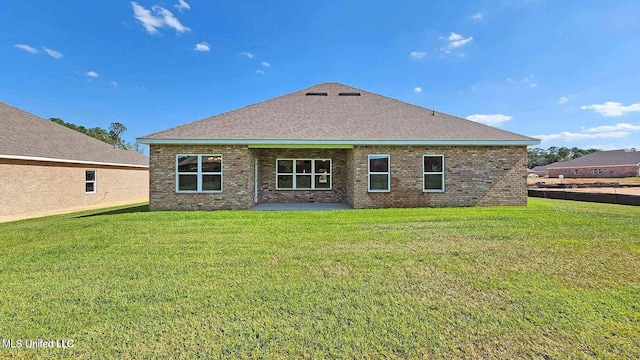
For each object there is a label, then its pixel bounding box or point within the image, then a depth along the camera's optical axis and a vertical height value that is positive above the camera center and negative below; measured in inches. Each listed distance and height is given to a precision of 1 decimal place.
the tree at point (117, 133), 2595.2 +472.2
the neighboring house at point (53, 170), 488.7 +26.9
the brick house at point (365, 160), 443.8 +35.9
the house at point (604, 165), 1889.8 +117.9
